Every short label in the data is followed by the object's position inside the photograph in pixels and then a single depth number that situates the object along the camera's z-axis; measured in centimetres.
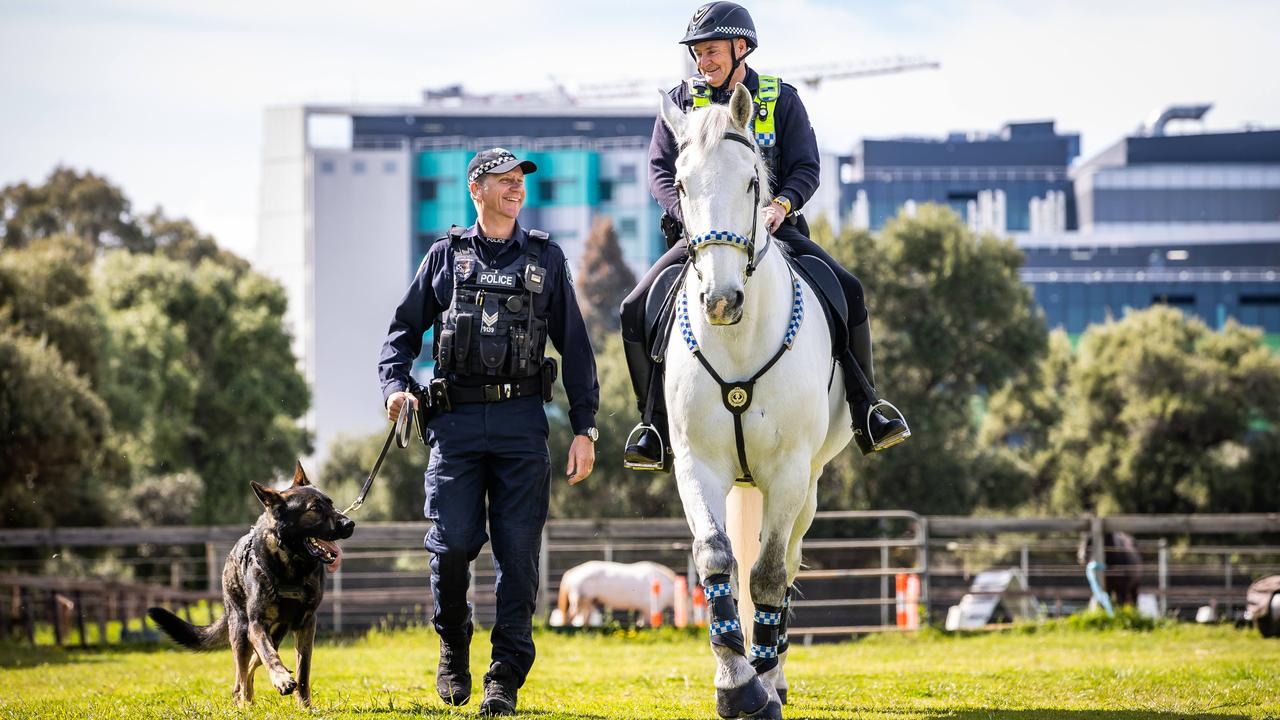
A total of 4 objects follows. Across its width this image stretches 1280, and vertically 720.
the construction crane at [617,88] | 14912
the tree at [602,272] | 9894
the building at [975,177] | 12594
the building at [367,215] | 12406
